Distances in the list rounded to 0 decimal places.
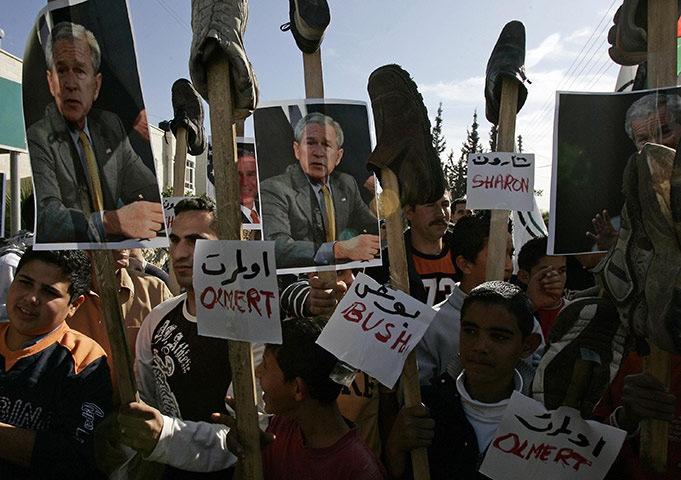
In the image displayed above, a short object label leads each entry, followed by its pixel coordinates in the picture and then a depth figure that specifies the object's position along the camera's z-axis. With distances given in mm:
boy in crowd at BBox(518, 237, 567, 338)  2605
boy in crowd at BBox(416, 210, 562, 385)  2141
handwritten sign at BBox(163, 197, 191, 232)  3361
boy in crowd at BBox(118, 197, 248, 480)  1502
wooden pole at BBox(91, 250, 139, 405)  1442
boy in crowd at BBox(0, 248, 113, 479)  1521
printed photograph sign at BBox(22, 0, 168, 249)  1483
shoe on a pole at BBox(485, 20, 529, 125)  2172
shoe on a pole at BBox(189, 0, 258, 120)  1439
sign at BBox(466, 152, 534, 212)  2404
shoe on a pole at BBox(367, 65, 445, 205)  1751
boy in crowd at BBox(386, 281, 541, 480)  1624
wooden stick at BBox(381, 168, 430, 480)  1605
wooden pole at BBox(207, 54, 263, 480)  1467
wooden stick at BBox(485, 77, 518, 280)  2115
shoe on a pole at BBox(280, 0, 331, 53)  1913
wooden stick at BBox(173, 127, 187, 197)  3740
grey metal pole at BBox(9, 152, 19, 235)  4535
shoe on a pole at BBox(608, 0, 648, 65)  1890
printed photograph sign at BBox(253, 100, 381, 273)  1944
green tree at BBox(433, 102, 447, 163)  29056
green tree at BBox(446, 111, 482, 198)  20069
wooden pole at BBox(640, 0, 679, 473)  1630
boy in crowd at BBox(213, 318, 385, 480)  1565
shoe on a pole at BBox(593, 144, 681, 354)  1161
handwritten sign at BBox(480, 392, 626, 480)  1369
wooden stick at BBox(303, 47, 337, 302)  1979
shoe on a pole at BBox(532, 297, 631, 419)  1345
